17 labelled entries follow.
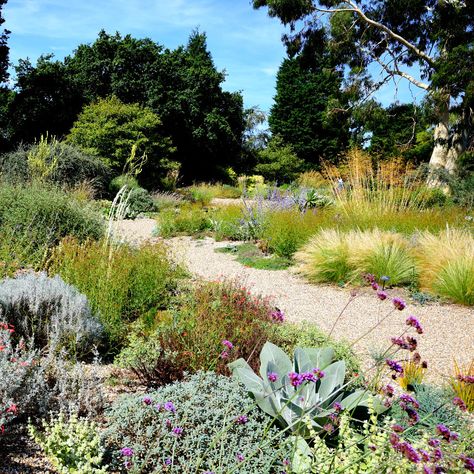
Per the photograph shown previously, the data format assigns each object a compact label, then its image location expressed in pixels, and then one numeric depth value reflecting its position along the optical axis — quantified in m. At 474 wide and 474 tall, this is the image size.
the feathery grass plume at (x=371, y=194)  9.96
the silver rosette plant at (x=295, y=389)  2.57
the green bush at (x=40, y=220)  6.51
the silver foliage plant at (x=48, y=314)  3.51
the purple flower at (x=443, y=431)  1.62
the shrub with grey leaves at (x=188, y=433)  2.21
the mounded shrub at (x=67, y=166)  15.35
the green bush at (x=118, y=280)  4.21
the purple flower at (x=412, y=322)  2.03
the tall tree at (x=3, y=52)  20.95
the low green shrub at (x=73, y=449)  2.07
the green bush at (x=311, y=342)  3.60
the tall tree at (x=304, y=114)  31.20
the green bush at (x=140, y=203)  14.89
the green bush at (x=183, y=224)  11.27
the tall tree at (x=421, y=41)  16.92
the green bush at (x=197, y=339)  3.26
